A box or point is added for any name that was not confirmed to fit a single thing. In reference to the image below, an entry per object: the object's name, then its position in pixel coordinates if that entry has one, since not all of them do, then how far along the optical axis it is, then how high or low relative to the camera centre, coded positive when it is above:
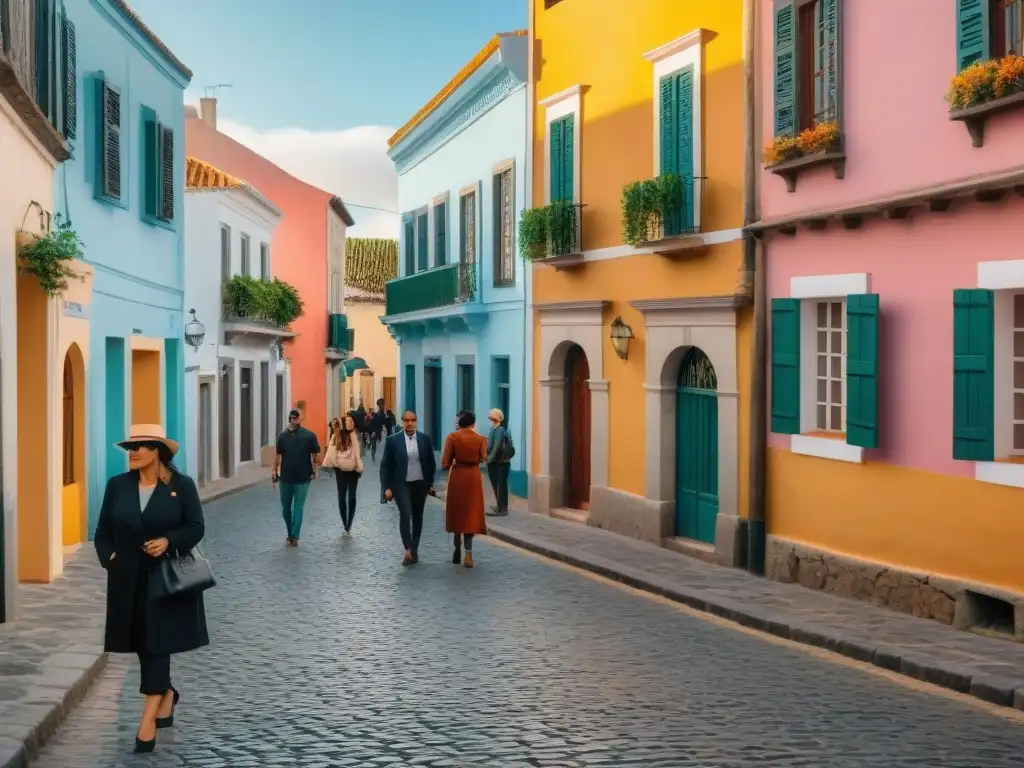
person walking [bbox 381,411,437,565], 16.80 -1.07
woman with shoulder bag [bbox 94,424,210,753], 7.96 -0.95
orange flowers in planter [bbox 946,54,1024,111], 10.99 +2.14
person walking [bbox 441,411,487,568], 16.39 -1.20
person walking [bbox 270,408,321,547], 18.84 -1.18
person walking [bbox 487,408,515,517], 21.47 -1.21
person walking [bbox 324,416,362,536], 20.16 -1.23
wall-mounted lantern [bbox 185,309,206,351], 28.70 +0.79
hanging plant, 13.62 +1.04
